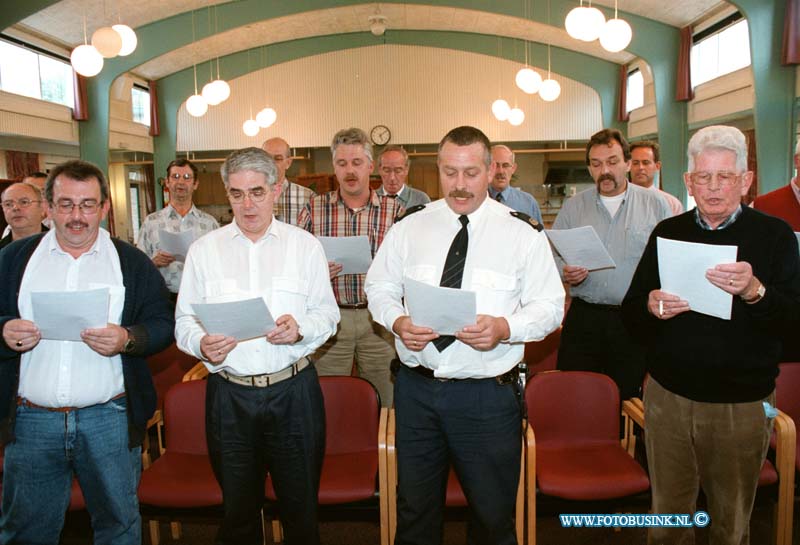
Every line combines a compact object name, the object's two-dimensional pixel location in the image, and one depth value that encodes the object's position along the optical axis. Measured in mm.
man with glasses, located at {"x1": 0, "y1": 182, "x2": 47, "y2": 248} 3264
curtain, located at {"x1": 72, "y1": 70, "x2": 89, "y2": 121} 10414
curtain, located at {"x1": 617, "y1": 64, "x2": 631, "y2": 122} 12516
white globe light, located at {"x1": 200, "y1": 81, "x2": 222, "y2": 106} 8219
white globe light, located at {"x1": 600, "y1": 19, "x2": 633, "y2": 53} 5898
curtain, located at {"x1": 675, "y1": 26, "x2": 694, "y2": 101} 9891
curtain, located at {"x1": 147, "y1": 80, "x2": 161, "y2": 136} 13213
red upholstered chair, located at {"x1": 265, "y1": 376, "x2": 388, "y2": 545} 2732
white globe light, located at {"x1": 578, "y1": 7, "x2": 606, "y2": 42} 5578
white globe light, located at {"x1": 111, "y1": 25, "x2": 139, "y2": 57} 5969
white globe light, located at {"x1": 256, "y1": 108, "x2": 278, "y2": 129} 10391
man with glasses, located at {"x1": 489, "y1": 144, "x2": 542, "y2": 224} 4492
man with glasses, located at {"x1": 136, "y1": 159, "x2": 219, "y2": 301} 3961
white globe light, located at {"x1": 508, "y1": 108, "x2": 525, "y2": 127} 10195
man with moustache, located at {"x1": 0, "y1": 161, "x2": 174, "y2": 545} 1965
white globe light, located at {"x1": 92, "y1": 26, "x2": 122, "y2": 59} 5789
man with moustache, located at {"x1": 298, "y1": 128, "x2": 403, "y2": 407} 3143
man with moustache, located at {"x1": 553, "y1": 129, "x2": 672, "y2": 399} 2984
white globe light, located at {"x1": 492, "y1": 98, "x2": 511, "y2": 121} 10094
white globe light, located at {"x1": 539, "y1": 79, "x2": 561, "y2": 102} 8547
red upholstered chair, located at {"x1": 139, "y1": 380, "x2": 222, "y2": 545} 2387
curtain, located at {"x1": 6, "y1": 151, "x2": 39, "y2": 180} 10633
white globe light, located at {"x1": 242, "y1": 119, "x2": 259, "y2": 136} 10672
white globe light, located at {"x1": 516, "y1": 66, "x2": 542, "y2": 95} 8164
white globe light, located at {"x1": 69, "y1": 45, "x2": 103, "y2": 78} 6102
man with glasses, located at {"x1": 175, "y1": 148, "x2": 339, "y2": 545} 2082
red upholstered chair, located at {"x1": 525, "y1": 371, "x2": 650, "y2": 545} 2734
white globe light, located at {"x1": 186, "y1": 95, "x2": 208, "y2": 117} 8484
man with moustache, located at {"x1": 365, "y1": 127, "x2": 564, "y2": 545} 2020
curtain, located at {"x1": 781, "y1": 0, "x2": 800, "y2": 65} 6863
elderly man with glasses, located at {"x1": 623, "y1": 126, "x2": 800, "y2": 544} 1886
